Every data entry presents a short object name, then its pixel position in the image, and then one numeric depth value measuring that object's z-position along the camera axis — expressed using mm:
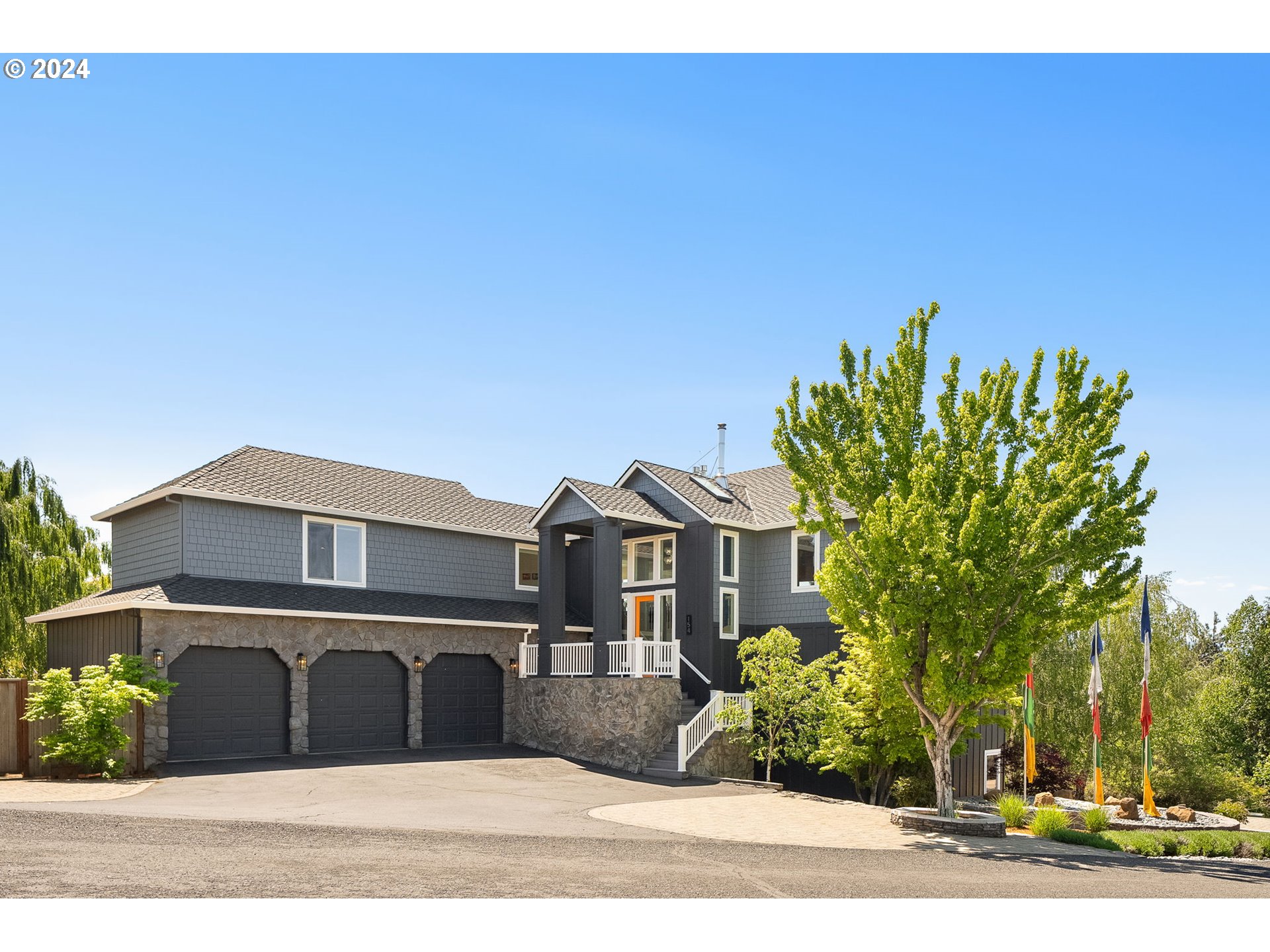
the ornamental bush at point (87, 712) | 17234
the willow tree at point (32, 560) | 26031
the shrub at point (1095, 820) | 15539
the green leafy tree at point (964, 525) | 14023
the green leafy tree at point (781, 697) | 20289
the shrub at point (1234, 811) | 21344
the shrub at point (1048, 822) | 14969
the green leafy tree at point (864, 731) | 18703
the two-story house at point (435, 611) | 20250
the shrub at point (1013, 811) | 15781
